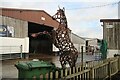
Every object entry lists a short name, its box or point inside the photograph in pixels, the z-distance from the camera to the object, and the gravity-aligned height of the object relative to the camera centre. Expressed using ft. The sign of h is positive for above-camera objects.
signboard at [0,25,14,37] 47.79 +3.25
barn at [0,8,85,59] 48.31 +6.20
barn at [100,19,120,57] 41.65 +2.18
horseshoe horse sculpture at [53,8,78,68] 21.38 -0.38
